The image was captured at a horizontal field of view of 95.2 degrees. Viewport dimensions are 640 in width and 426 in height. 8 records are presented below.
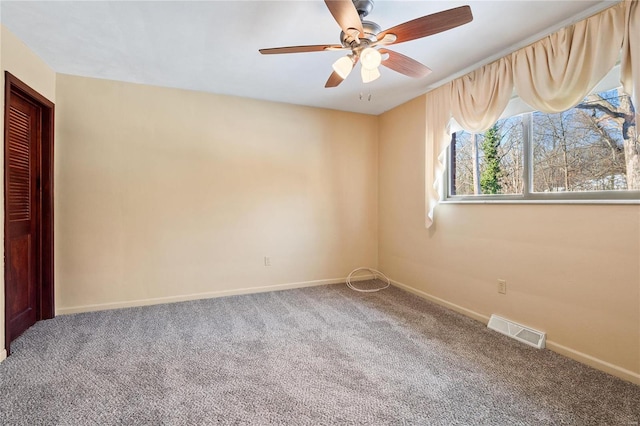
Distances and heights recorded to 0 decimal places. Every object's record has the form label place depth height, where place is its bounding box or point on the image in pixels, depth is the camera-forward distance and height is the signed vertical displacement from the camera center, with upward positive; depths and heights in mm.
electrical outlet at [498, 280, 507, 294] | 2527 -651
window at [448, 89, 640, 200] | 1926 +451
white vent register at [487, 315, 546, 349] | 2232 -973
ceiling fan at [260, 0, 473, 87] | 1503 +1027
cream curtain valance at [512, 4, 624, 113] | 1818 +1030
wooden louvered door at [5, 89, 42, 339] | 2330 +18
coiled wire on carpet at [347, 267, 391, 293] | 3680 -921
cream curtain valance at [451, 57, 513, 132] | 2414 +1038
